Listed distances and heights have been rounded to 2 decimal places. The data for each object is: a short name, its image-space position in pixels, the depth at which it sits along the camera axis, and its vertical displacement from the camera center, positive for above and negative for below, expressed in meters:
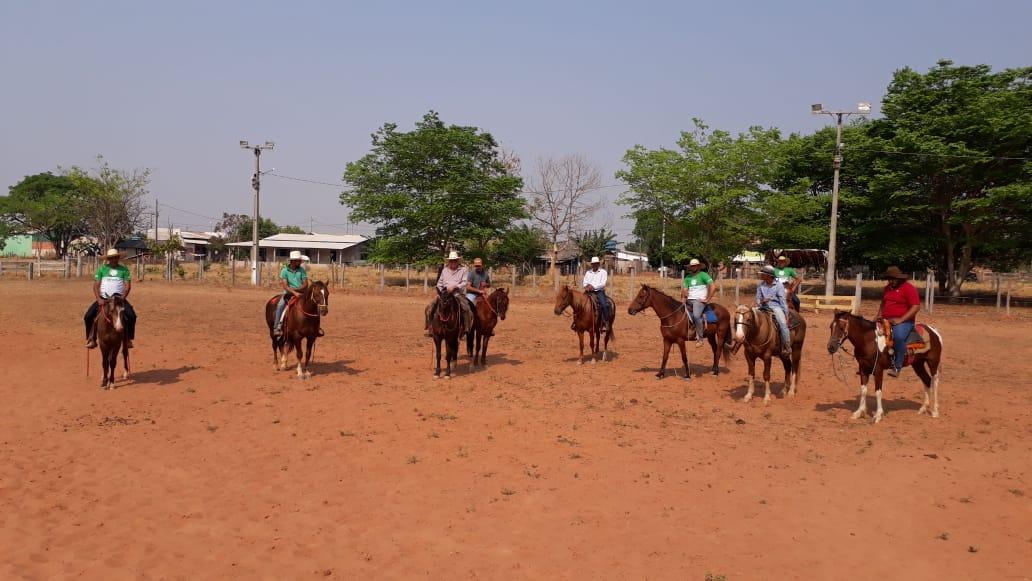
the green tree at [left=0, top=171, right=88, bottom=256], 64.62 +3.75
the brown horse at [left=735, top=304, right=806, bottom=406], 10.92 -1.03
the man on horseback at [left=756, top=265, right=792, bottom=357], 11.33 -0.44
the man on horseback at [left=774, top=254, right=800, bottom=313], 13.67 -0.06
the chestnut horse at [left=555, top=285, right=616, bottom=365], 14.22 -0.88
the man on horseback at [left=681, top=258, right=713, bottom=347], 12.88 -0.44
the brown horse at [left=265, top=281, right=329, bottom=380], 12.11 -1.06
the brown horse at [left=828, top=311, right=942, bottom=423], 9.99 -1.09
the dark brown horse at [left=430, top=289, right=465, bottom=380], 12.58 -1.09
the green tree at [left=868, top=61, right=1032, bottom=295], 30.86 +5.56
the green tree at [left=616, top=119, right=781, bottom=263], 39.56 +5.10
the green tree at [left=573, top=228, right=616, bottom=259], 63.88 +2.48
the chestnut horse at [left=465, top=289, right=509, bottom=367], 14.01 -1.12
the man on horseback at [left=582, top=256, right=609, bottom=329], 14.52 -0.36
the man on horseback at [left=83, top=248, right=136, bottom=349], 11.24 -0.57
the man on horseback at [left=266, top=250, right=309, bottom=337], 12.64 -0.40
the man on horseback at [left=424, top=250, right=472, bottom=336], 12.92 -0.37
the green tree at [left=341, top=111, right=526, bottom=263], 42.56 +4.61
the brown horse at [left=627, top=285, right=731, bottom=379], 12.80 -0.88
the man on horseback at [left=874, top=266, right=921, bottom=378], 9.90 -0.46
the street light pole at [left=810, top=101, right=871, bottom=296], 28.70 +3.00
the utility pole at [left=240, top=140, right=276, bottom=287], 41.66 +3.27
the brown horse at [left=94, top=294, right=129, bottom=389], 10.97 -1.24
